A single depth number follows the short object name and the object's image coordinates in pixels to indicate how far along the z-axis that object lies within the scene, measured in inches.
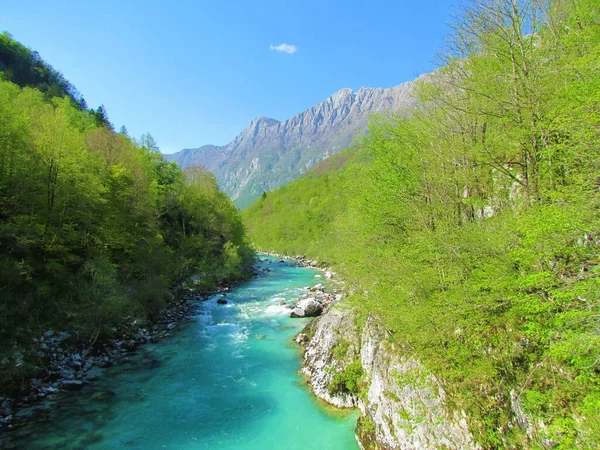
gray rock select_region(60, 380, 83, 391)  594.5
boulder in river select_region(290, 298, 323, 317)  1057.5
